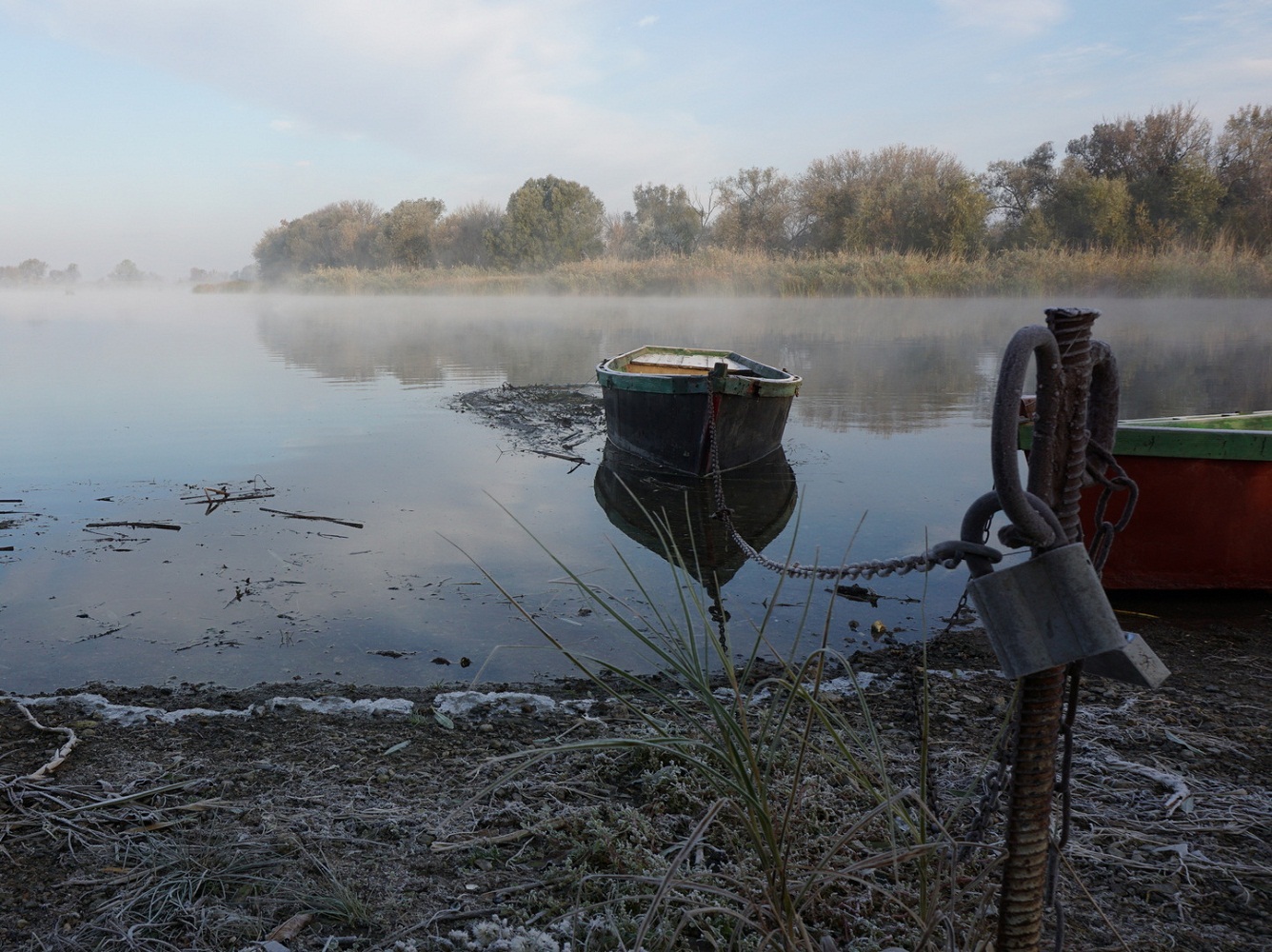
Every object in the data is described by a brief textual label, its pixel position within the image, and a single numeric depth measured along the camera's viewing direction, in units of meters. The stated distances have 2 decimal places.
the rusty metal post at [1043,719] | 1.39
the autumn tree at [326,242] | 75.00
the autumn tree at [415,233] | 65.11
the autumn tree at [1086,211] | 34.12
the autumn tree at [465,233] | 62.38
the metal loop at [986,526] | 1.33
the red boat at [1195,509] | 5.02
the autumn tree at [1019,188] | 37.78
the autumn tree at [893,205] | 36.81
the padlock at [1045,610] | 1.27
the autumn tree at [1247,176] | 33.22
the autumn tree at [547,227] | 53.00
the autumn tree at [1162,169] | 33.78
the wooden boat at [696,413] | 8.26
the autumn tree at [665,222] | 50.94
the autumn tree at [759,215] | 44.75
